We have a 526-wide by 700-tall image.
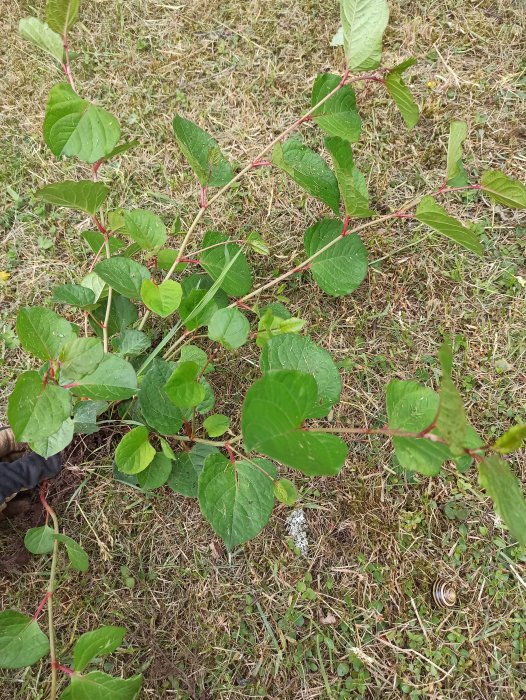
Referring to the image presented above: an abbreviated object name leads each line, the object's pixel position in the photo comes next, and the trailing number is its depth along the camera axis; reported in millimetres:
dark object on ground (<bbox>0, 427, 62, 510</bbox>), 568
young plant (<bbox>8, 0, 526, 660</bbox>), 347
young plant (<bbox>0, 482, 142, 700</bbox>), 433
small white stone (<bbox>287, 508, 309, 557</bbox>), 624
